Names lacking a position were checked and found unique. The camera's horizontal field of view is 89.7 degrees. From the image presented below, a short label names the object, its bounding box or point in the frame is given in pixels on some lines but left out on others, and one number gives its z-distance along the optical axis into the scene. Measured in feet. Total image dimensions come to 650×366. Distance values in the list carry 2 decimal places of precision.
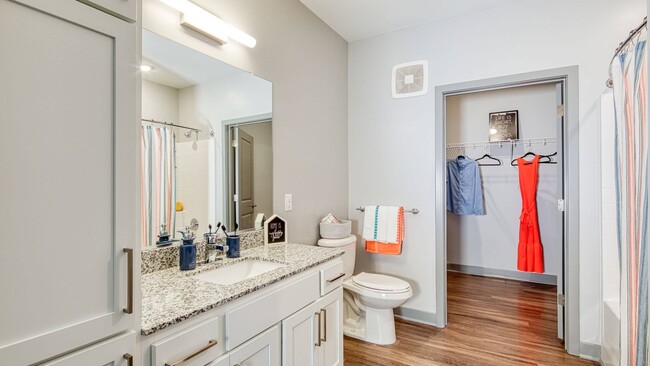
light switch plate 7.64
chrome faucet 5.49
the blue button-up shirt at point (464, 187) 13.16
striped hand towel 9.11
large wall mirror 5.00
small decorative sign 6.94
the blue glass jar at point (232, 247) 5.83
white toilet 7.85
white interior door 7.85
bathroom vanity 3.39
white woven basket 8.53
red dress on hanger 12.08
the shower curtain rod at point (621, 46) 5.11
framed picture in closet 12.59
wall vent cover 9.21
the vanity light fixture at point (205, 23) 5.23
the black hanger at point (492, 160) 13.15
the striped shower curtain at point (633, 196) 3.84
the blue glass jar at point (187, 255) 4.97
